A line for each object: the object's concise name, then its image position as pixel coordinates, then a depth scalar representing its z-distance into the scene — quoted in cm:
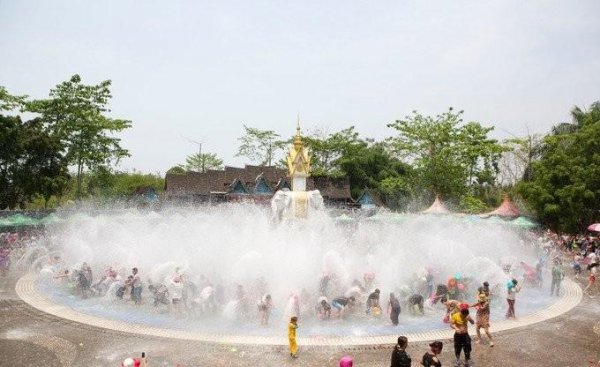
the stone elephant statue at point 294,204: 2102
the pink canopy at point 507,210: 3988
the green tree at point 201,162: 8825
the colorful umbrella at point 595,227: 2956
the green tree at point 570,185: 3638
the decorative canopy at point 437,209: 4166
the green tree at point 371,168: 6681
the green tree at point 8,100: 4053
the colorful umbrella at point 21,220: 2755
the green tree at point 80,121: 4562
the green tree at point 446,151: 5306
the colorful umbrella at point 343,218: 3879
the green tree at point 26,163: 3834
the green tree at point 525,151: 5578
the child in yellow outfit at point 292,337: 1129
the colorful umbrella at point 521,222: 3200
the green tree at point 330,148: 7062
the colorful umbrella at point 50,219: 2942
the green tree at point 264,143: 7912
